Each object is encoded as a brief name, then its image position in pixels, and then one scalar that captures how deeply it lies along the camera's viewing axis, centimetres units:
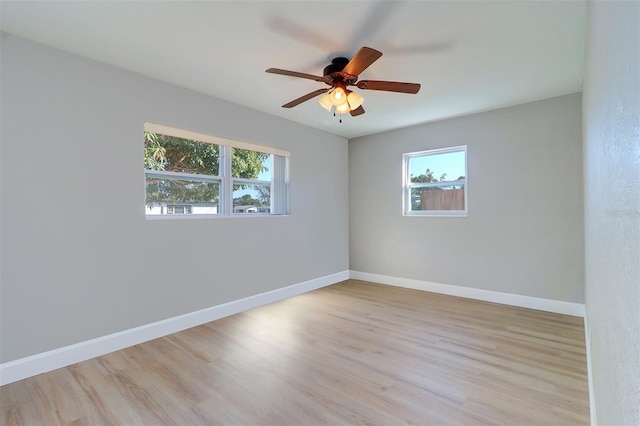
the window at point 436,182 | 419
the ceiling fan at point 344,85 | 216
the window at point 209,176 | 300
